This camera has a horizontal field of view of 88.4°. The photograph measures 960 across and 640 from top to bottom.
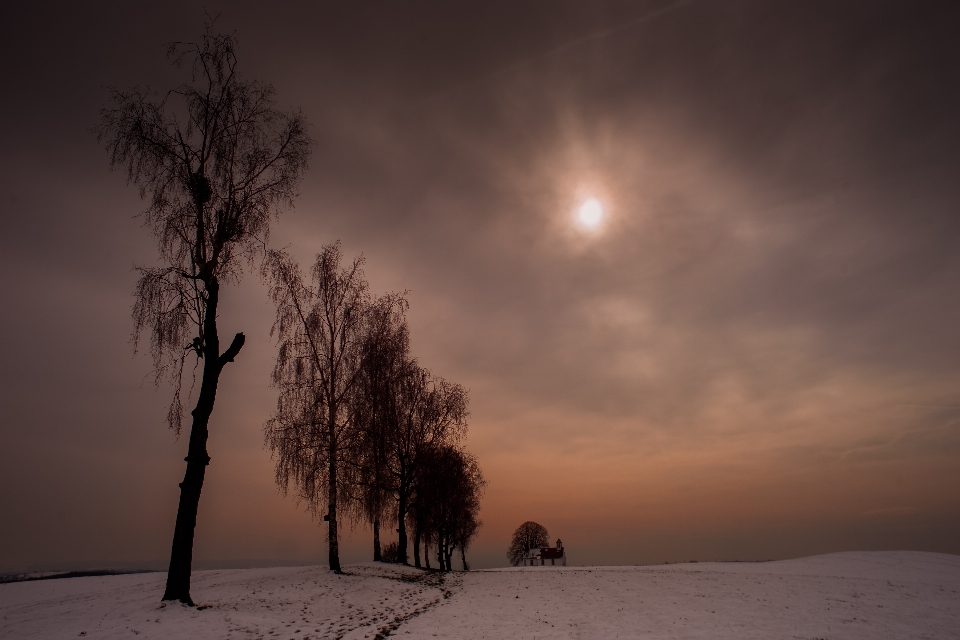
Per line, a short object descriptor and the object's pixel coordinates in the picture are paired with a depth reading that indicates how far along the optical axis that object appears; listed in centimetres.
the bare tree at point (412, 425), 3039
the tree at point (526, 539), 8031
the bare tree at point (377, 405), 2619
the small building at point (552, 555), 5722
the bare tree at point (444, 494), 3186
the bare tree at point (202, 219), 1465
